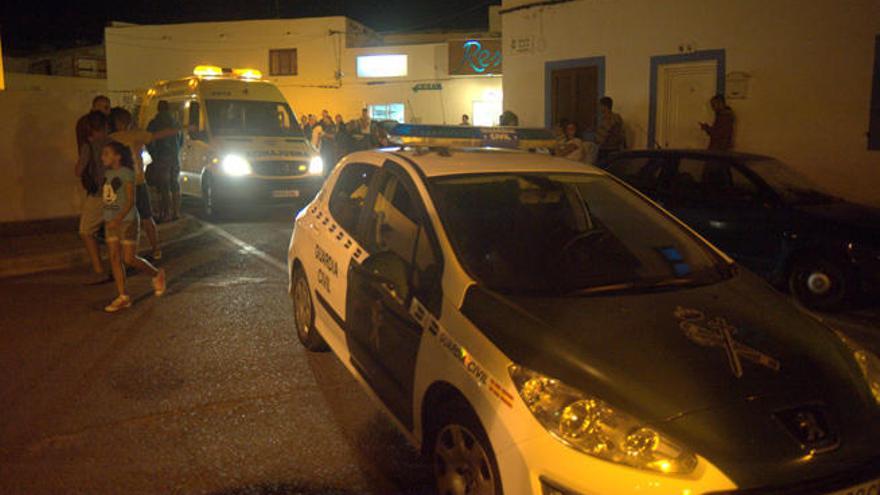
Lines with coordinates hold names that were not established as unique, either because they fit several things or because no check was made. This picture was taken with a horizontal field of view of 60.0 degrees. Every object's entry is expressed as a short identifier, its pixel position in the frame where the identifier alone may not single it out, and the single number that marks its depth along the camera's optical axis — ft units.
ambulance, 42.27
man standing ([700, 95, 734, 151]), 34.76
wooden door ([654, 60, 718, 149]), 39.50
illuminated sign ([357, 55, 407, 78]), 103.04
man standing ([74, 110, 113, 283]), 23.95
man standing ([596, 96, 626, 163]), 37.04
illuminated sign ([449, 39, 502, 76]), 91.50
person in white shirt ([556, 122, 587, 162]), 31.14
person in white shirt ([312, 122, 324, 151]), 66.49
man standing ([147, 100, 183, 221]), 37.37
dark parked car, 22.11
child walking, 21.66
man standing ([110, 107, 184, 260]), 26.55
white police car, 8.54
